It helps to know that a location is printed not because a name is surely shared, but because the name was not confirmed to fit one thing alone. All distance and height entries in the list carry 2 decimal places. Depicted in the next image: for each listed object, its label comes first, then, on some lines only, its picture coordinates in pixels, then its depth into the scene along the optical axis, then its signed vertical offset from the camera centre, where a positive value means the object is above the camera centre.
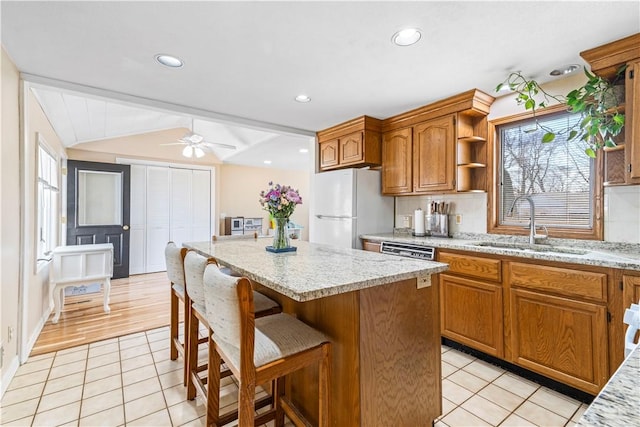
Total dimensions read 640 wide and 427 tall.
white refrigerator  3.39 +0.09
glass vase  2.10 -0.15
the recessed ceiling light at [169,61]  2.05 +1.11
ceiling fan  4.12 +1.05
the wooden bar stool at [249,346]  1.11 -0.57
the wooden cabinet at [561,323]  1.76 -0.71
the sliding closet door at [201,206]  6.07 +0.19
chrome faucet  2.41 -0.07
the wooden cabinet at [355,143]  3.45 +0.88
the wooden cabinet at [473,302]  2.22 -0.71
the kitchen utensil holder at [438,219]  3.11 -0.05
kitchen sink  2.19 -0.27
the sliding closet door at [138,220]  5.38 -0.10
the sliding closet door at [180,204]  5.82 +0.21
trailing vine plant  1.93 +0.72
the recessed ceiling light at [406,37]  1.76 +1.10
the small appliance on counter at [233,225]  6.38 -0.23
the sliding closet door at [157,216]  5.55 -0.02
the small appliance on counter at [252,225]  6.56 -0.23
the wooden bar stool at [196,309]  1.51 -0.57
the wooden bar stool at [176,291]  1.95 -0.55
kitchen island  1.29 -0.56
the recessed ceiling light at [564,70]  2.16 +1.09
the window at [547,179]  2.32 +0.31
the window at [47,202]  3.33 +0.17
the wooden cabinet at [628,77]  1.79 +0.86
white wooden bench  3.19 -0.61
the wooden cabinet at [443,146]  2.79 +0.71
